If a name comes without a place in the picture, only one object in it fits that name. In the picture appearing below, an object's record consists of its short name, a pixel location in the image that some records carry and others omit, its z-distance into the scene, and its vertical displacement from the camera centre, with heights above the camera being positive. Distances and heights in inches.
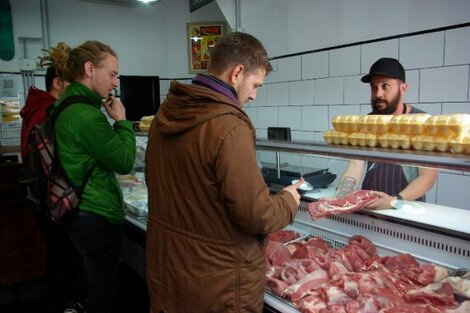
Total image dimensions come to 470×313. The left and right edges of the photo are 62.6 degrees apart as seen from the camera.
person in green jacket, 87.8 -10.7
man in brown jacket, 55.6 -12.3
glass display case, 65.3 -21.5
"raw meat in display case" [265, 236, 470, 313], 64.6 -31.6
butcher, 89.2 -14.9
